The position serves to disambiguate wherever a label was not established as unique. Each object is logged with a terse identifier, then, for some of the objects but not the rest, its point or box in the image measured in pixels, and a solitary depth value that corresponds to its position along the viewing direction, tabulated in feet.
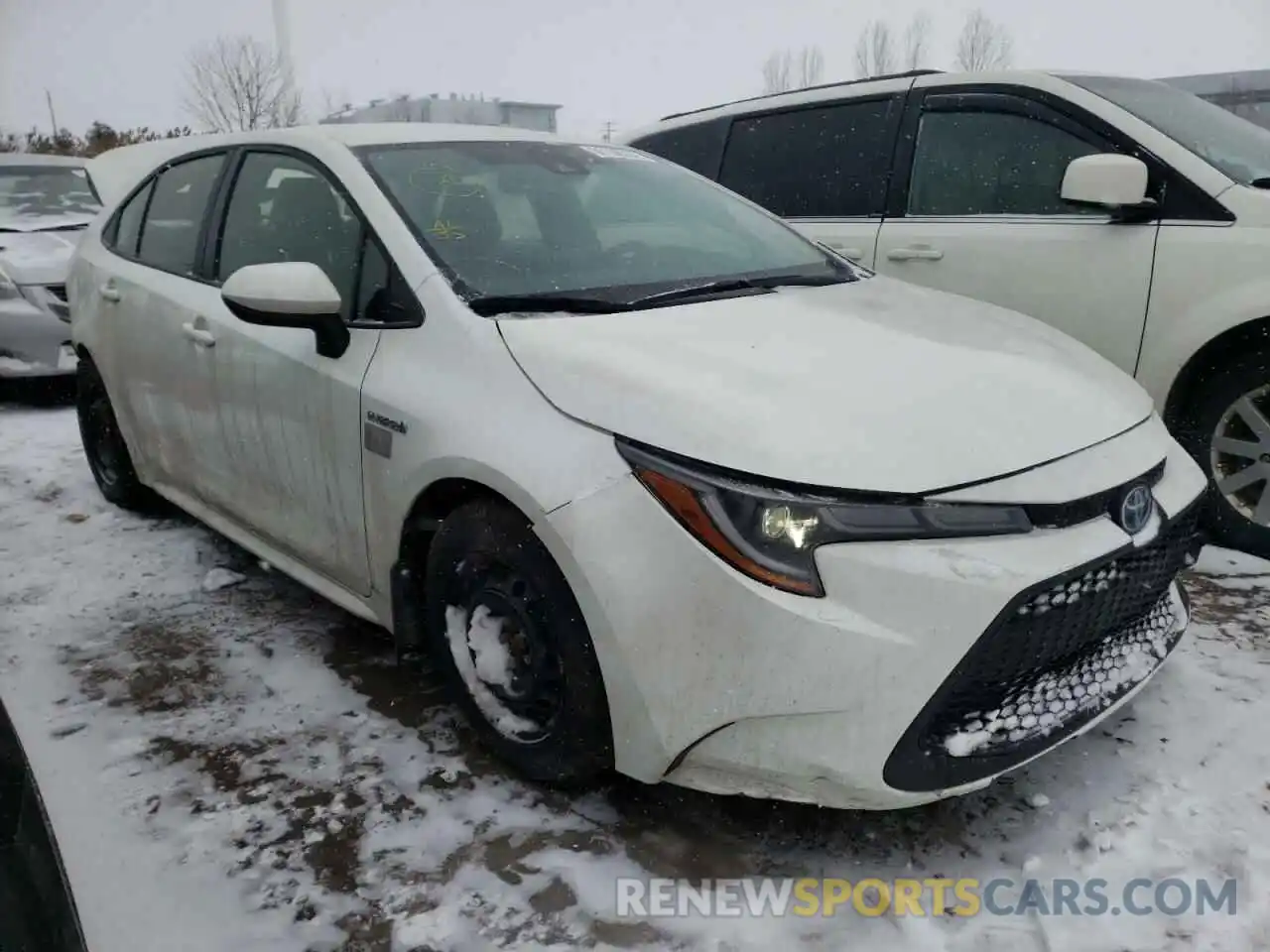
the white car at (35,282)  20.77
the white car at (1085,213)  10.77
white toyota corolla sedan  5.90
